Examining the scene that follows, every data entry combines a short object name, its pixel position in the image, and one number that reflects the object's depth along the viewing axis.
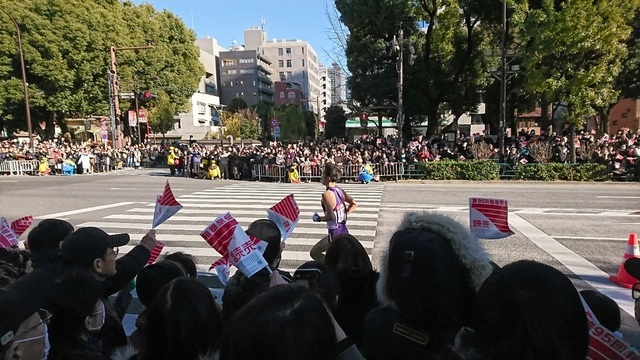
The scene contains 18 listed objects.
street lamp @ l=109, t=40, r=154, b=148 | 29.27
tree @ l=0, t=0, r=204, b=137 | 34.22
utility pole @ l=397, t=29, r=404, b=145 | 20.30
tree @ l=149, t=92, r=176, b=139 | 47.38
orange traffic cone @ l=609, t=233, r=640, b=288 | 5.67
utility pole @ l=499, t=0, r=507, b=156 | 18.90
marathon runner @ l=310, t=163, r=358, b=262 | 5.38
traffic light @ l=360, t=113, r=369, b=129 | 30.08
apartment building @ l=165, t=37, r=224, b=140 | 71.06
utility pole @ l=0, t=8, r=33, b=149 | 28.70
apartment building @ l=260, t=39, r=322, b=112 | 120.12
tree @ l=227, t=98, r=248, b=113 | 78.00
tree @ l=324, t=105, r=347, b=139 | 65.00
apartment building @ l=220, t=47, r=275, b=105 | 92.81
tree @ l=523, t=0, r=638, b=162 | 16.70
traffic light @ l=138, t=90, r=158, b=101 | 28.23
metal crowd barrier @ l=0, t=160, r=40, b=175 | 26.14
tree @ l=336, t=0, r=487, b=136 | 26.91
